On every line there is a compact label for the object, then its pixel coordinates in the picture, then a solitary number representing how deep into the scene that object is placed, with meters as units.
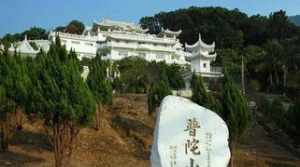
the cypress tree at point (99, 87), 15.24
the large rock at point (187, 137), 6.12
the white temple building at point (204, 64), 33.66
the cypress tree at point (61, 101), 10.72
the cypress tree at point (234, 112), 13.14
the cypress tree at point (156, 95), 17.60
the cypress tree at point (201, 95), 13.90
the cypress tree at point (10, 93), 11.78
